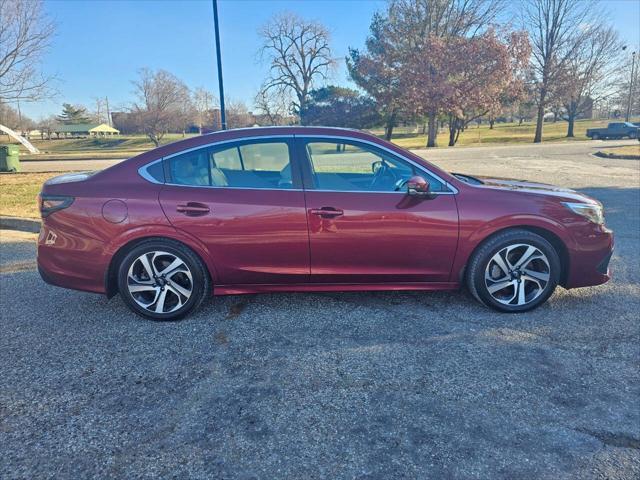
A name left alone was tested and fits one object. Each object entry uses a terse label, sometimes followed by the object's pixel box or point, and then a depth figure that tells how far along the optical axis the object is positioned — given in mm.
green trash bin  16047
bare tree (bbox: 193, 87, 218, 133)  55625
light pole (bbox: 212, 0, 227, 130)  11320
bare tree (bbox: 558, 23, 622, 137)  41219
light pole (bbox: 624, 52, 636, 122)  48197
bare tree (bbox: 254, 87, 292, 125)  48219
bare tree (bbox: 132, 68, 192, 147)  49656
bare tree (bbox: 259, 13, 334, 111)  53334
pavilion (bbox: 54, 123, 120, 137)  95212
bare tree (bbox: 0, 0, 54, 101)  12305
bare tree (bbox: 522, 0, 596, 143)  41031
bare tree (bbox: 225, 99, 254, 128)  53372
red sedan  3506
